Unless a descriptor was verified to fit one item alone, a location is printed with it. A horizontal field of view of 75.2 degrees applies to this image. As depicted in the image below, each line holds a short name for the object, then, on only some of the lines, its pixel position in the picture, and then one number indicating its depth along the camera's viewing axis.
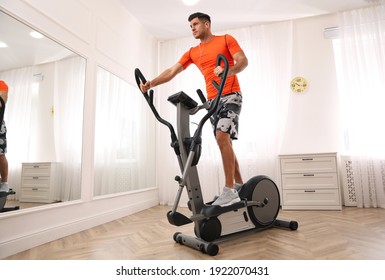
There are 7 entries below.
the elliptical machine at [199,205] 1.60
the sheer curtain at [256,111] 3.56
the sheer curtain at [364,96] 3.20
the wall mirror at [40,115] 1.84
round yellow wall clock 3.71
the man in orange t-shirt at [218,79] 1.83
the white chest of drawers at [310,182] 3.06
